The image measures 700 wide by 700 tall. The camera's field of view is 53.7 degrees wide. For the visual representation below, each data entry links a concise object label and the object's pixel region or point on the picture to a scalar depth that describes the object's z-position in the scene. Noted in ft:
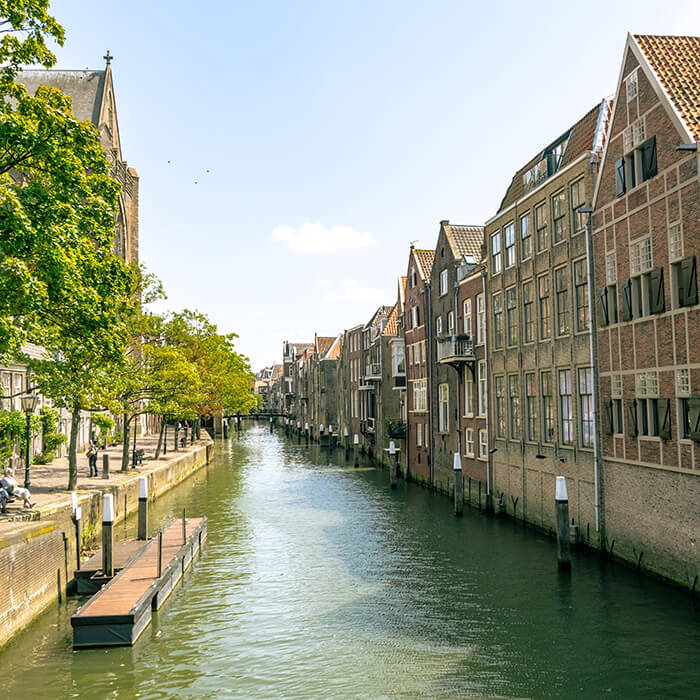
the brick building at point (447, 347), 117.87
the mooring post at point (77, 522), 66.62
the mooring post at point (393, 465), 139.79
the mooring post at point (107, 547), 63.16
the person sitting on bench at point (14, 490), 70.85
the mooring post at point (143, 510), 82.79
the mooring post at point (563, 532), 68.74
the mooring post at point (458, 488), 103.76
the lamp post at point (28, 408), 81.35
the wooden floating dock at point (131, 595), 49.37
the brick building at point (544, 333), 77.77
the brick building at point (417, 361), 140.46
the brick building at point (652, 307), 57.11
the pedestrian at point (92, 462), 115.14
